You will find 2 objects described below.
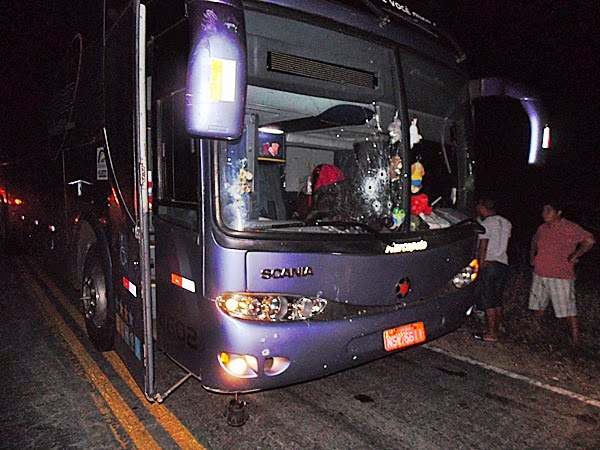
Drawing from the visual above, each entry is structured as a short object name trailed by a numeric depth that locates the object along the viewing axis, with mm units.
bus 3035
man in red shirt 5414
